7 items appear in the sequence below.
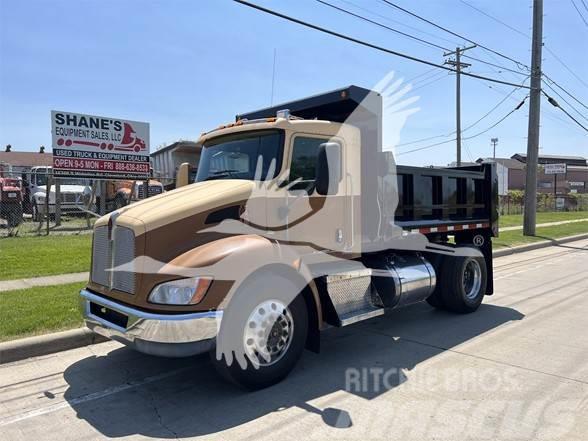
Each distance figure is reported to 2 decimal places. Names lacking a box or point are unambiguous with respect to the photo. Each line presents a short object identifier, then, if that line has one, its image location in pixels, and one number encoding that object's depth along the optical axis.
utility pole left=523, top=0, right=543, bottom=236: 19.61
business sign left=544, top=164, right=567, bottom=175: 63.66
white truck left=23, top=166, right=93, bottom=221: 19.83
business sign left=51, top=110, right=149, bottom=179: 16.01
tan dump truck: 4.15
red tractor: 15.66
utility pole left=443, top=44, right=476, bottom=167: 31.83
